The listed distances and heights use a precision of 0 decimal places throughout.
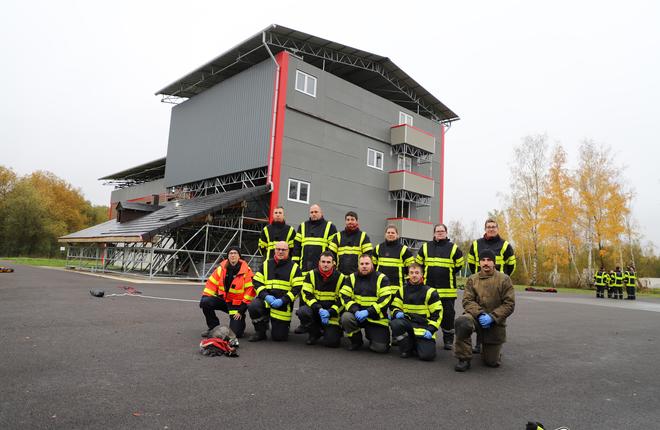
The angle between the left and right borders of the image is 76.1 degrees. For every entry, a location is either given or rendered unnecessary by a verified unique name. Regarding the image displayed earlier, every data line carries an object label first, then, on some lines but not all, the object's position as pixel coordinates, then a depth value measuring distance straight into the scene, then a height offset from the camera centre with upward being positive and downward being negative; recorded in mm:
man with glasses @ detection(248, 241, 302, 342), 6230 -471
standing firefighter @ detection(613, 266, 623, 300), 21734 -156
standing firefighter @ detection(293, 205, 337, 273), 7328 +443
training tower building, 20609 +6346
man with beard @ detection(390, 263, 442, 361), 5629 -653
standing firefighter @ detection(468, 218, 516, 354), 6496 +367
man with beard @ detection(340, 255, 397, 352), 5941 -541
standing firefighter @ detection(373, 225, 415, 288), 6824 +167
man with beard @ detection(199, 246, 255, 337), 6406 -500
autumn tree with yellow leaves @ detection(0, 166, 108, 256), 45031 +3463
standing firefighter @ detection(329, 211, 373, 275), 7020 +341
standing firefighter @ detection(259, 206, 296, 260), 7590 +512
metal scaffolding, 20297 +800
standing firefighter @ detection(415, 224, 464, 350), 6617 +1
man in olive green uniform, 5199 -485
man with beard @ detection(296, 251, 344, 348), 6172 -542
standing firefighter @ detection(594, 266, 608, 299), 22047 -158
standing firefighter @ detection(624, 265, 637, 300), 21609 -33
